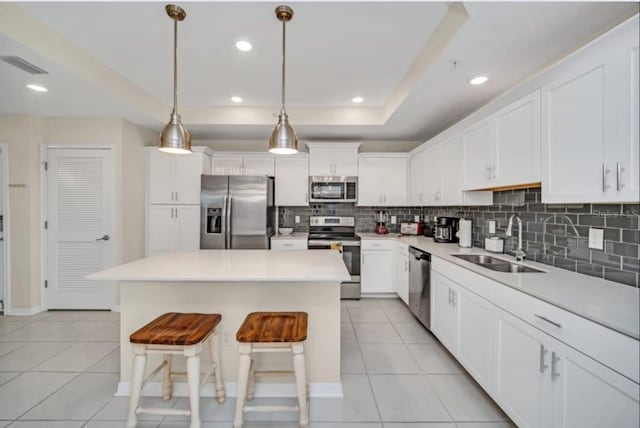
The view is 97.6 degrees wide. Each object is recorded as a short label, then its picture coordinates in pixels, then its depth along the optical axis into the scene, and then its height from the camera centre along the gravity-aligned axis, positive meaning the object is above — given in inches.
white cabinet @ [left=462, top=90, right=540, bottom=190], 75.0 +20.8
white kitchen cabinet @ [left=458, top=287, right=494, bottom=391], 73.0 -35.0
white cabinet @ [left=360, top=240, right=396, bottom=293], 160.1 -31.2
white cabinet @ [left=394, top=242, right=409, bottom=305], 142.0 -31.2
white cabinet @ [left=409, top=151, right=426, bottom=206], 153.3 +19.6
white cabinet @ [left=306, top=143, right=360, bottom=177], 168.9 +31.8
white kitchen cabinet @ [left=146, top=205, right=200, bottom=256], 155.3 -9.3
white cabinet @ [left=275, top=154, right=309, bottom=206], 171.0 +19.6
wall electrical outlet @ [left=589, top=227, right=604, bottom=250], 68.5 -6.1
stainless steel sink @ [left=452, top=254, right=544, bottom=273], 82.3 -16.6
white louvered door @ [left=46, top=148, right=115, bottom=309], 139.7 -4.7
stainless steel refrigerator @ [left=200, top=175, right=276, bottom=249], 150.2 +0.3
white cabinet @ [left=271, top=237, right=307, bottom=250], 158.7 -18.3
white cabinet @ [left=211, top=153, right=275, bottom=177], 169.6 +29.0
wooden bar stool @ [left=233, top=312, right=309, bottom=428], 62.2 -30.3
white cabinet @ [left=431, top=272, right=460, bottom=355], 91.8 -34.5
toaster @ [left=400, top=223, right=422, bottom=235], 170.6 -9.9
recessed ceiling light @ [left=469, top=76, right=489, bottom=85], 93.6 +45.4
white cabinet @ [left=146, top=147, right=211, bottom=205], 156.7 +18.6
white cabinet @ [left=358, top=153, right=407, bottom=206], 172.7 +20.2
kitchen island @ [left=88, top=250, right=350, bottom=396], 78.8 -27.4
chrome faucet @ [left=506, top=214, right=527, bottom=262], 91.1 -10.6
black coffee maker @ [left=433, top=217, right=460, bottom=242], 139.2 -8.1
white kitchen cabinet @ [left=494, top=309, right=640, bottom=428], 42.6 -30.9
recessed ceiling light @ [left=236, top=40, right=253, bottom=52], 89.4 +54.1
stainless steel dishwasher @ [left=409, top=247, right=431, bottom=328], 114.6 -31.4
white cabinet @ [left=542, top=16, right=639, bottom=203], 50.8 +18.7
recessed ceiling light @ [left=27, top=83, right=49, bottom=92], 104.1 +46.2
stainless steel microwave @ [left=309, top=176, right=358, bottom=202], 170.1 +13.4
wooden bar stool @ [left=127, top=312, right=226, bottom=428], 60.7 -30.2
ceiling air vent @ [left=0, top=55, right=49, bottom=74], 85.0 +46.1
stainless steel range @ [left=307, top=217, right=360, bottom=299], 157.2 -21.9
